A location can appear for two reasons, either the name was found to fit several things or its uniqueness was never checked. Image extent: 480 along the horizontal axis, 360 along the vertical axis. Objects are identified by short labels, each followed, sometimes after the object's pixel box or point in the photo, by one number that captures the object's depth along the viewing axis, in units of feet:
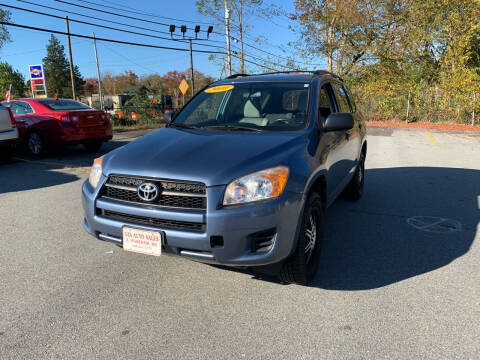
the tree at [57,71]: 297.12
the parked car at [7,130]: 26.93
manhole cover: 14.29
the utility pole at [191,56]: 102.27
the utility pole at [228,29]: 95.13
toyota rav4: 8.16
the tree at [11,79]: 240.12
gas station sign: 67.21
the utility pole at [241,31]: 104.88
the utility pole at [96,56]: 195.42
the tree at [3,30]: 114.22
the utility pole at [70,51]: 80.32
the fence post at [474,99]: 60.56
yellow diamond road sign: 78.17
